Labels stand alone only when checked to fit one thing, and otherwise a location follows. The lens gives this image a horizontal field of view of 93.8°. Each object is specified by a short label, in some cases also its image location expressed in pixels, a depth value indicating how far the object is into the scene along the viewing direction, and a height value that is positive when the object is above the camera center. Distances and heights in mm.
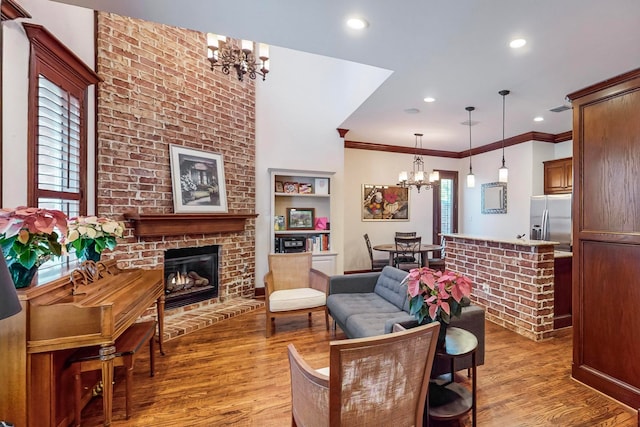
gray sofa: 2328 -908
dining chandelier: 5059 +622
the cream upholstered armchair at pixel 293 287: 3297 -909
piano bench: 1875 -945
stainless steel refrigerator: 4927 -65
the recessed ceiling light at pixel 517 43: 2492 +1458
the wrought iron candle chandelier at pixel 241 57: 3273 +1766
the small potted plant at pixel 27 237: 1483 -119
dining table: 5297 -621
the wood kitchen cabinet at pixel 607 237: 2066 -159
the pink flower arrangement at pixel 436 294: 1763 -473
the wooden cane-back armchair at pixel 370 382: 1190 -720
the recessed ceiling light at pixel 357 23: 2252 +1467
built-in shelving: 4793 +95
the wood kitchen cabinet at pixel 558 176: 5109 +690
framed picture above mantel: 3689 +435
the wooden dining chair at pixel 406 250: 5223 -624
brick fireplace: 3188 +1060
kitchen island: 3191 -796
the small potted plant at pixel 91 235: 2059 -152
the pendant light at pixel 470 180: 4547 +532
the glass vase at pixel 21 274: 1567 -321
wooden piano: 1577 -707
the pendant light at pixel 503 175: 3973 +541
